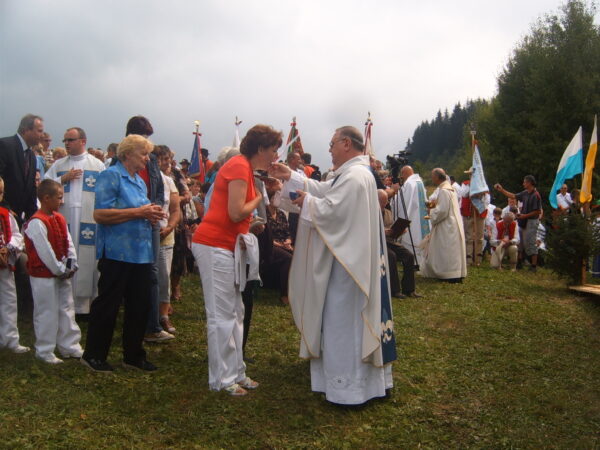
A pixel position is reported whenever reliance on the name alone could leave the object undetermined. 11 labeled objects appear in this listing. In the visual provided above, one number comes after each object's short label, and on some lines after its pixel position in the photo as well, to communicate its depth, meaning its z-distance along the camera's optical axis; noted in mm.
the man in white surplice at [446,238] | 10398
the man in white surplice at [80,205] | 6145
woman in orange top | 4148
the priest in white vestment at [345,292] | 4230
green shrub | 9711
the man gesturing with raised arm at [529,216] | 13102
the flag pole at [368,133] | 11797
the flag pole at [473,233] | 13047
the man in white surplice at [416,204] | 12141
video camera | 9484
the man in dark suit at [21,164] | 5957
